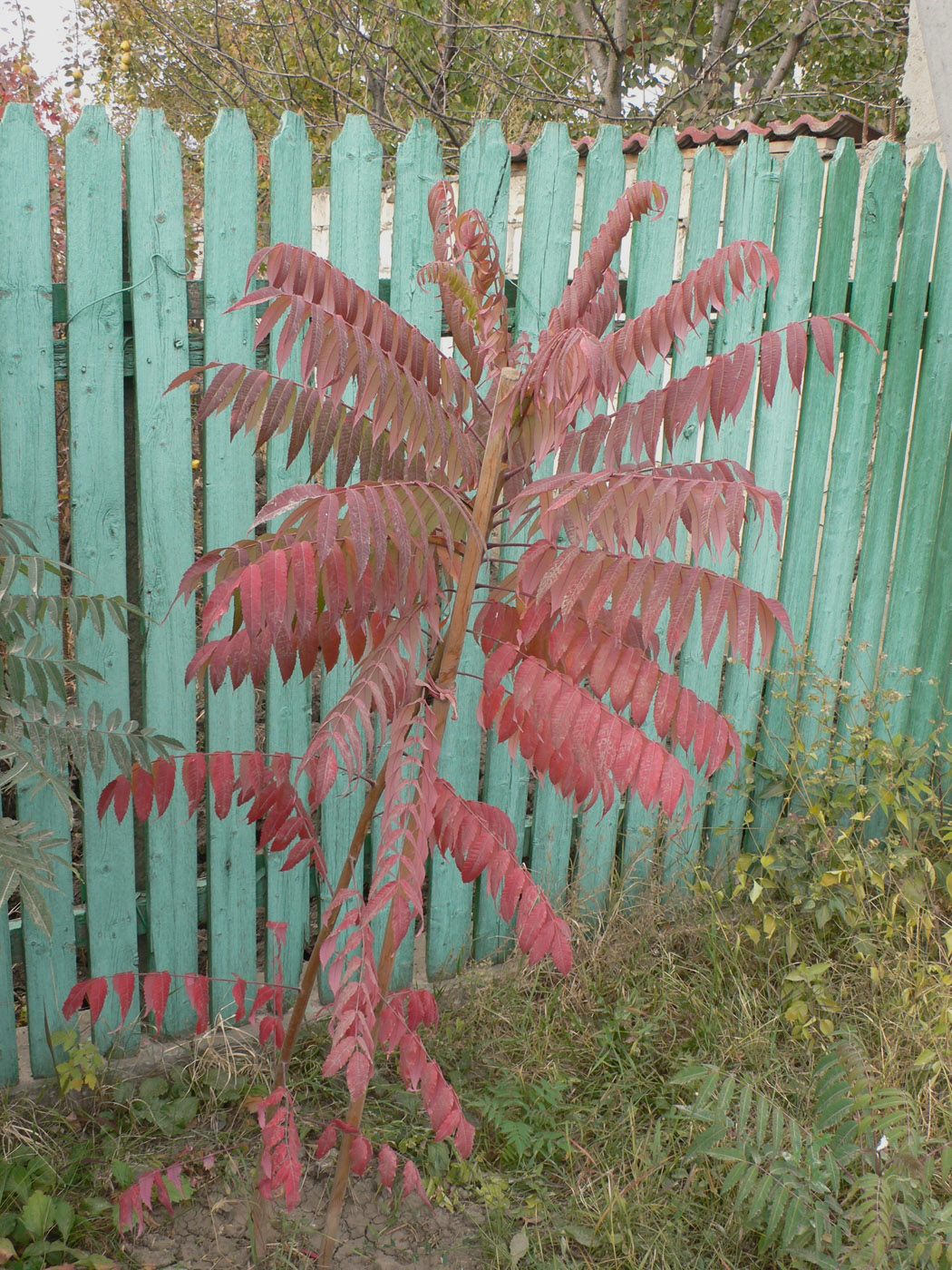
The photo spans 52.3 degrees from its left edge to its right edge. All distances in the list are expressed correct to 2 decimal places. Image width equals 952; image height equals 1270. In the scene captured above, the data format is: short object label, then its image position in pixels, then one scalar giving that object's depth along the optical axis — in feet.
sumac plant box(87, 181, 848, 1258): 5.17
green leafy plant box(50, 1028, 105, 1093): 8.39
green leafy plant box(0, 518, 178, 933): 5.64
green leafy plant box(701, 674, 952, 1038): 9.42
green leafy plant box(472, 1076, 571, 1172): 7.89
